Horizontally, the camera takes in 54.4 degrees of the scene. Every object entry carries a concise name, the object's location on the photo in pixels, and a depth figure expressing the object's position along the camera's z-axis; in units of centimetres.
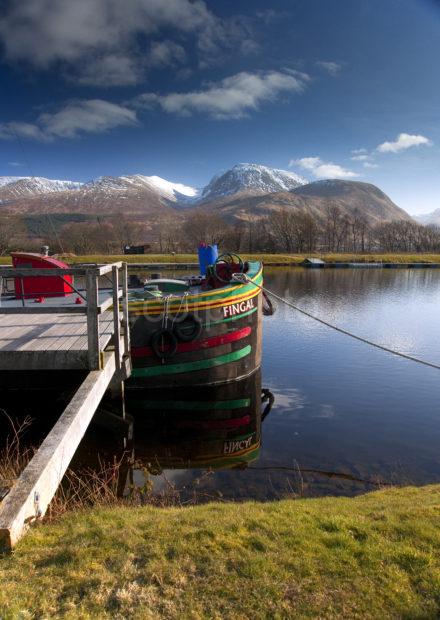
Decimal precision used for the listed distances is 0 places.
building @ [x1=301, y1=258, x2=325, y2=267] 7531
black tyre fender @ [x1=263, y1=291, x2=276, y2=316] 1511
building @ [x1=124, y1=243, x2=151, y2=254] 8394
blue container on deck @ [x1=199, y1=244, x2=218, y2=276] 1554
